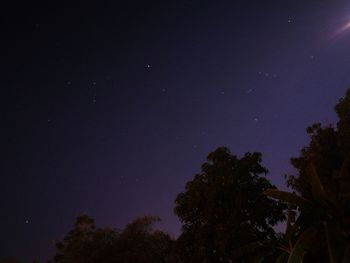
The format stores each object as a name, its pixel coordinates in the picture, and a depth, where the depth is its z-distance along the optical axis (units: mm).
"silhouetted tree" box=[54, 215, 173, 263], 33875
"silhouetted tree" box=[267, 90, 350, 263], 21047
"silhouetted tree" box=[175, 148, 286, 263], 26250
